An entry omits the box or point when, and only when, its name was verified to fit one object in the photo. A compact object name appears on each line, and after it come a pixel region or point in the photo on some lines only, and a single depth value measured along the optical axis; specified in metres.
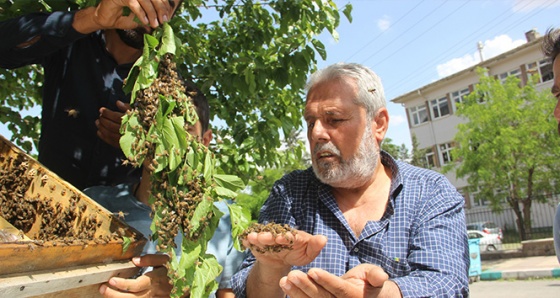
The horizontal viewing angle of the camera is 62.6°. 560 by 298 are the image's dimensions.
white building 29.08
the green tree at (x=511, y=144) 20.08
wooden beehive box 1.52
